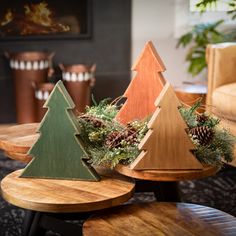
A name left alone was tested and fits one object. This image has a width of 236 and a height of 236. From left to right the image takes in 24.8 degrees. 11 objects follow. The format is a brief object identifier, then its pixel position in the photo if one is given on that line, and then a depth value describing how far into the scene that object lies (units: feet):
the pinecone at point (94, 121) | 6.04
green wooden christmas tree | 5.66
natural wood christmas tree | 5.46
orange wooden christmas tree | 6.37
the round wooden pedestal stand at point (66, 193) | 5.11
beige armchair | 10.10
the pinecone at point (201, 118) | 6.11
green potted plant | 13.76
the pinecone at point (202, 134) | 5.72
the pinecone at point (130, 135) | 5.67
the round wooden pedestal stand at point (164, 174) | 5.41
